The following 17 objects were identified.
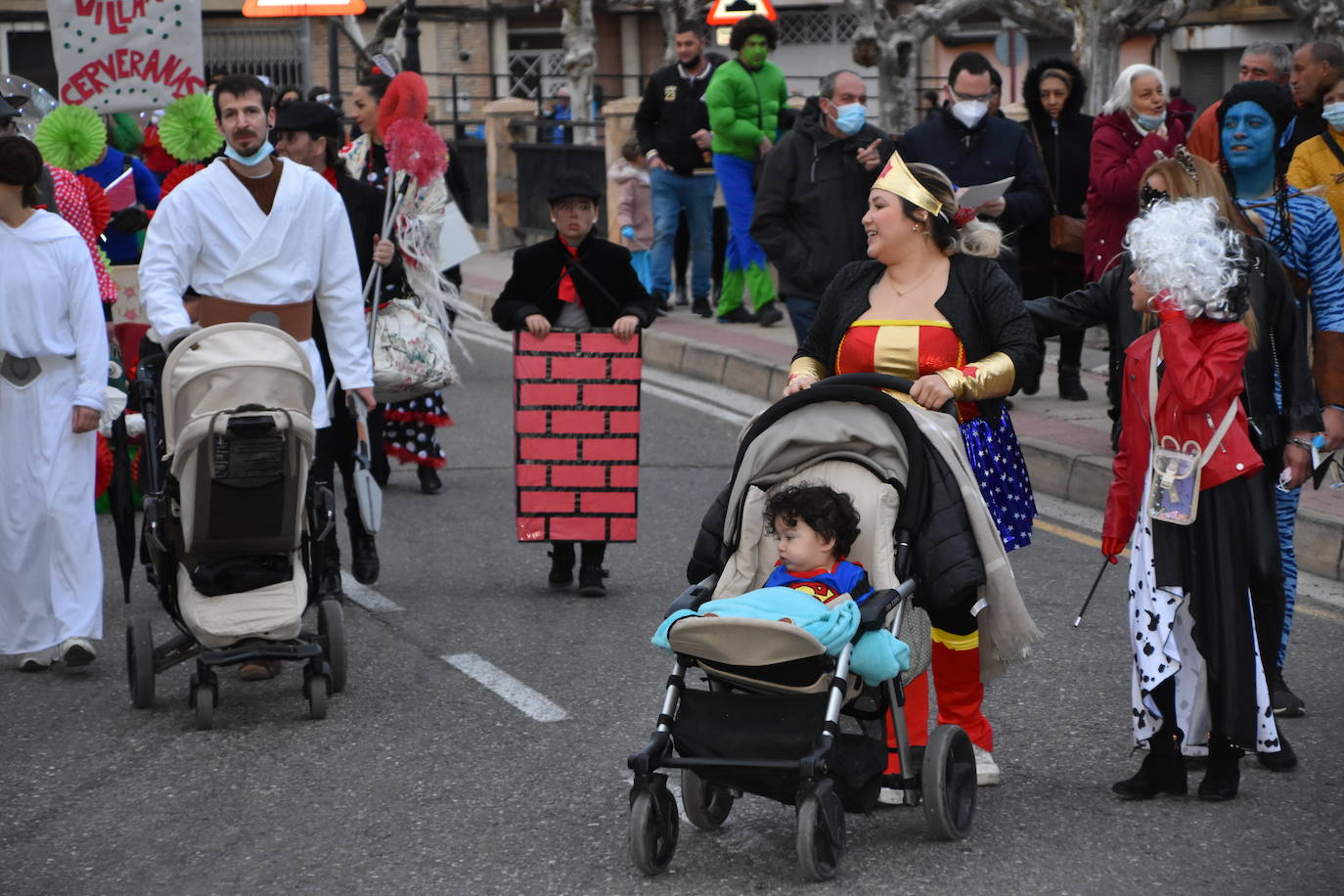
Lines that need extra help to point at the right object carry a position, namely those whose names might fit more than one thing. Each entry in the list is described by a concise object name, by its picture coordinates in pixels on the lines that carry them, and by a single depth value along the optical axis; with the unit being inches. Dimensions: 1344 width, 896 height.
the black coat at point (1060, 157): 774.5
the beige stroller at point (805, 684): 312.5
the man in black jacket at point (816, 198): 697.3
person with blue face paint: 402.0
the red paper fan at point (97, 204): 567.6
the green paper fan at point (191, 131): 562.1
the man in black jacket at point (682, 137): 1024.1
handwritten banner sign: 642.6
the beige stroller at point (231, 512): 419.8
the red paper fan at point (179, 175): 589.4
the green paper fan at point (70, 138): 575.8
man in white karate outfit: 470.2
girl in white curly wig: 351.7
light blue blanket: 310.9
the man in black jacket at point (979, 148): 702.2
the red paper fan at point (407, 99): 610.8
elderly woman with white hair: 693.5
